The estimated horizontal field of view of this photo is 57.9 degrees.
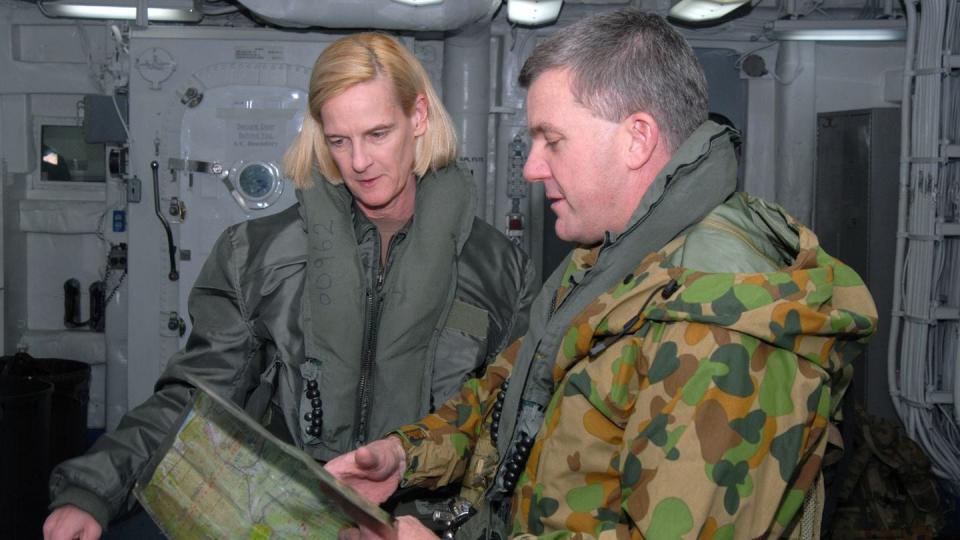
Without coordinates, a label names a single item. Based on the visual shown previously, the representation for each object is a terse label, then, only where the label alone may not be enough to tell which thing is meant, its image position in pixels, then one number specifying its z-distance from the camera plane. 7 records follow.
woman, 2.09
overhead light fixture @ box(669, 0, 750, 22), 5.01
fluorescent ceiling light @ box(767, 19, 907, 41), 5.14
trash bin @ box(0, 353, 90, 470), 5.03
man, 1.15
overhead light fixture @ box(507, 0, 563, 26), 5.01
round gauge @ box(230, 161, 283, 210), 4.68
